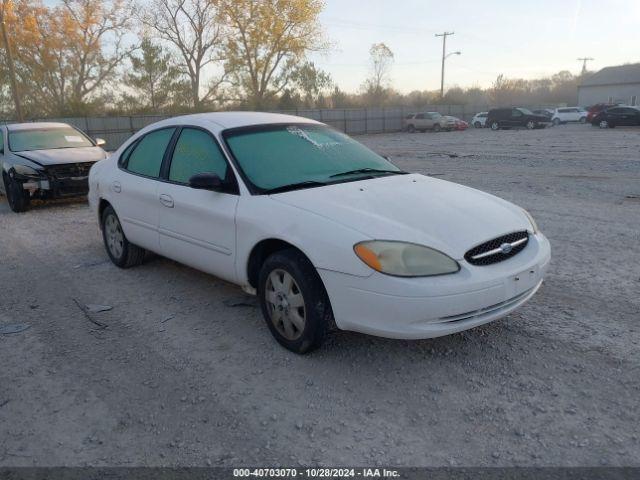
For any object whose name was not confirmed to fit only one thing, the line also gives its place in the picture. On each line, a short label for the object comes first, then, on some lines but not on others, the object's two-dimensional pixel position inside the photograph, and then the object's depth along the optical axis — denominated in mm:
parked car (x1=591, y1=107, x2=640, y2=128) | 31766
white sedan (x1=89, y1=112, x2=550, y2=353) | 3121
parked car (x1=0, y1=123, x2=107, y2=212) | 9227
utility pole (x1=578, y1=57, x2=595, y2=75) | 92250
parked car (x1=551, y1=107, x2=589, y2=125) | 44188
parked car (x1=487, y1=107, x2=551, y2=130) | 37688
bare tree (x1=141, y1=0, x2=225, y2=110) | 41344
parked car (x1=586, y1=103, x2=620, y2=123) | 34953
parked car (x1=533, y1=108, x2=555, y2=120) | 43431
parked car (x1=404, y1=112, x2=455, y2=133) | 40188
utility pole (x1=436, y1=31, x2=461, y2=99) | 58188
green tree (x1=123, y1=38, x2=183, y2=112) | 38375
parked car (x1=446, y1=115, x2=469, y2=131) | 40281
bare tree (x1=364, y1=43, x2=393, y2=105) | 60625
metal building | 59406
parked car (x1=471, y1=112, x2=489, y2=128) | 44719
